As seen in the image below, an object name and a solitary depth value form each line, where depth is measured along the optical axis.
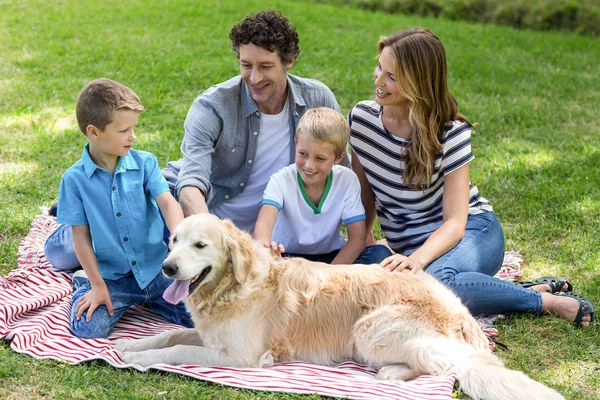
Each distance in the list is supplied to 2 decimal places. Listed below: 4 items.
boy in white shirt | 4.59
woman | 4.55
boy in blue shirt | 4.24
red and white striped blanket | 3.67
